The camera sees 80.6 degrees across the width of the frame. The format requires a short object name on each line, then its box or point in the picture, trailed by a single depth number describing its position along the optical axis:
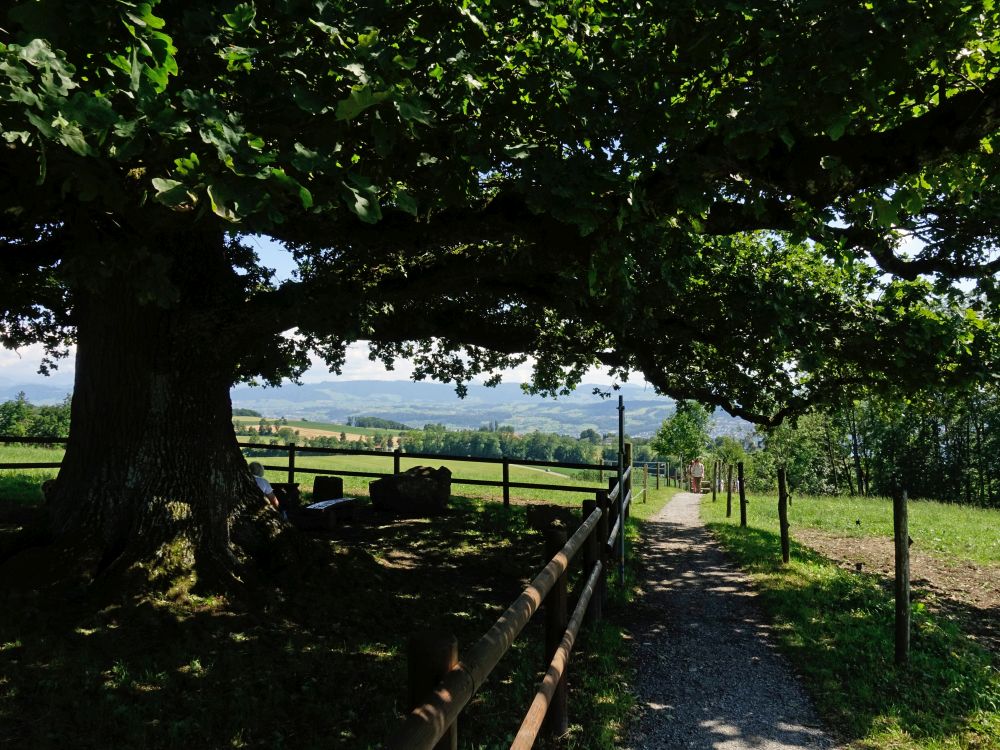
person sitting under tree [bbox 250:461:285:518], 9.24
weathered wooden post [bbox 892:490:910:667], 5.65
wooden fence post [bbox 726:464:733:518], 19.36
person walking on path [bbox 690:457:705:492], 40.47
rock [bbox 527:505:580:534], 11.73
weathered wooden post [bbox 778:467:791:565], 9.82
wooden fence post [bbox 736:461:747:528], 14.27
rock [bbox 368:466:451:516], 13.28
